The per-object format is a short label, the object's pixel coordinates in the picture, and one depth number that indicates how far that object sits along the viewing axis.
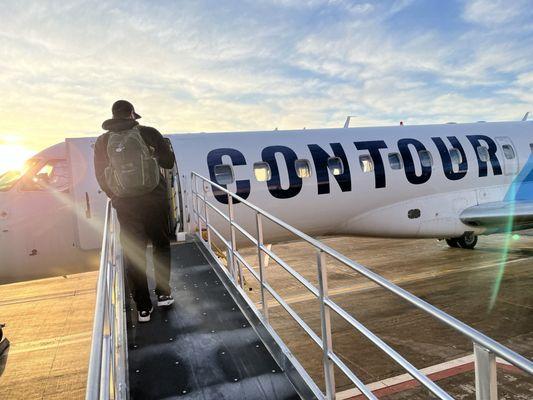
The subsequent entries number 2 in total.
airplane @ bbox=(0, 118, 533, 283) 8.07
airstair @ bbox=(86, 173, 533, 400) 2.10
